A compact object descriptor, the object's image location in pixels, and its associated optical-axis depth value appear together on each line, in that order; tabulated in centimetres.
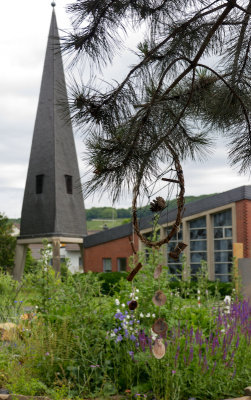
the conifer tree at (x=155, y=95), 298
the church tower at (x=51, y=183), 1686
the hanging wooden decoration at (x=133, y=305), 222
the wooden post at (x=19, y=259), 1845
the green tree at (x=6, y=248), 2023
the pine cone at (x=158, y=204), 235
